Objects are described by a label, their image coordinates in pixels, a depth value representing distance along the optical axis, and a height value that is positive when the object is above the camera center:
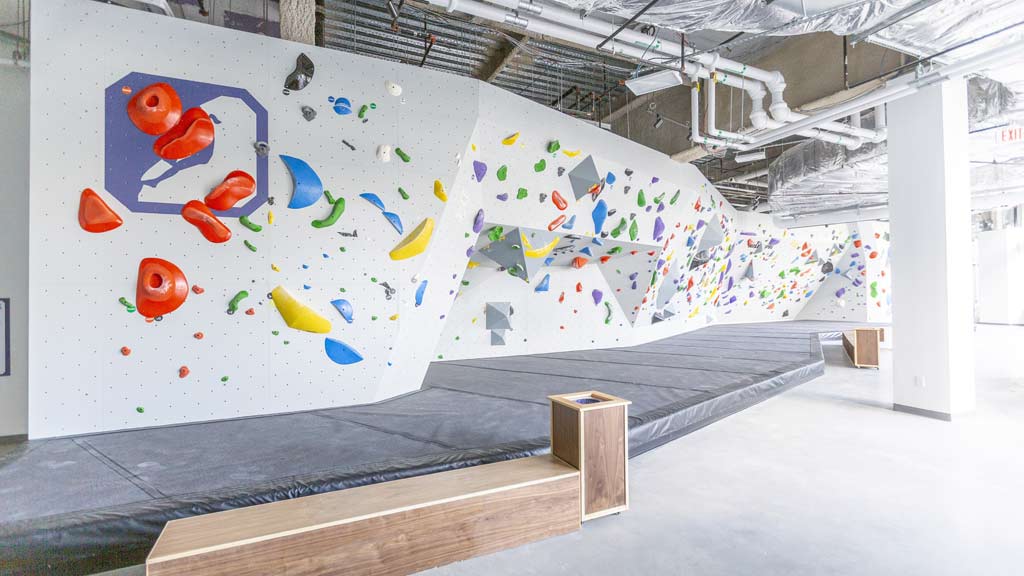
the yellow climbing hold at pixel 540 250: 6.47 +0.56
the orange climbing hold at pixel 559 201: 6.25 +1.15
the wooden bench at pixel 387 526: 1.89 -0.96
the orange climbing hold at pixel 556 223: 6.34 +0.88
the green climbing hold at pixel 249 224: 3.82 +0.55
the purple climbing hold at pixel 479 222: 5.24 +0.75
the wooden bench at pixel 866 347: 8.12 -0.90
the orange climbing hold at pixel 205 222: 3.64 +0.55
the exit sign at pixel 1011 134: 5.92 +1.81
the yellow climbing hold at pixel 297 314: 3.94 -0.13
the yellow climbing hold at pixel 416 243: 4.43 +0.47
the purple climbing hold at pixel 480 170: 5.17 +1.28
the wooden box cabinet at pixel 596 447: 2.72 -0.84
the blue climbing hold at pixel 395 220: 4.38 +0.65
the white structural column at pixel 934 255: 4.81 +0.34
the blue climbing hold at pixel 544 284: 7.87 +0.16
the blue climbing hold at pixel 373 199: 4.28 +0.81
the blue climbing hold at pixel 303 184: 3.98 +0.89
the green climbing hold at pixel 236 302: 3.78 -0.03
